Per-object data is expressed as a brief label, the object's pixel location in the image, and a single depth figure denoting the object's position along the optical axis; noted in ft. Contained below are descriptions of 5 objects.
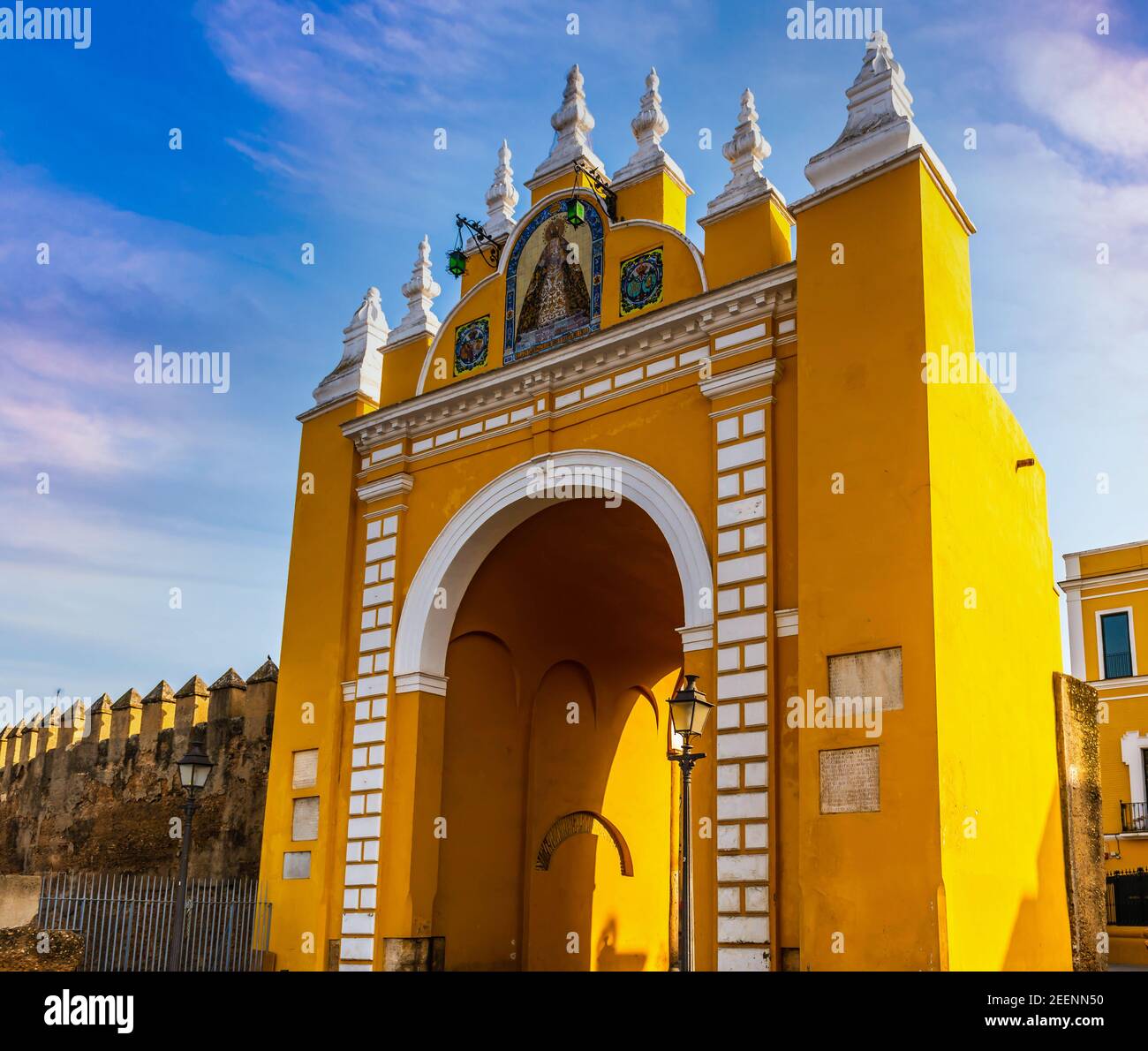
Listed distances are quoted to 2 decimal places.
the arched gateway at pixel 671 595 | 30.81
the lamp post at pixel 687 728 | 27.61
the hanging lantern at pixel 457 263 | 47.34
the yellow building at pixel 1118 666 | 71.36
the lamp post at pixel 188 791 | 33.86
